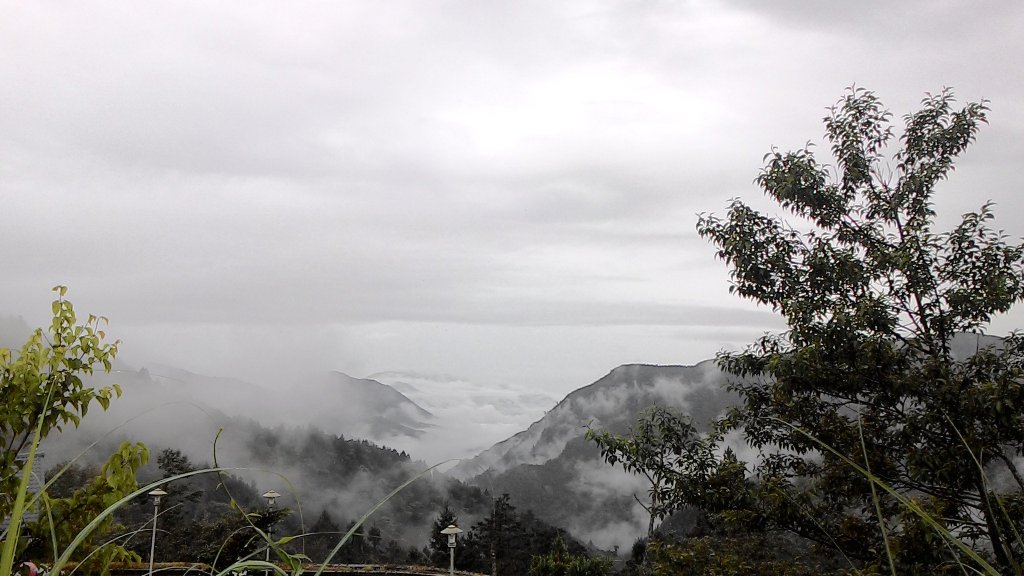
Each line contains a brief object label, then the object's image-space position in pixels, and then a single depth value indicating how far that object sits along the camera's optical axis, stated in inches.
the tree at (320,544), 989.2
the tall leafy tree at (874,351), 194.5
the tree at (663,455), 235.3
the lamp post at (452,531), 371.4
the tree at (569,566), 611.2
